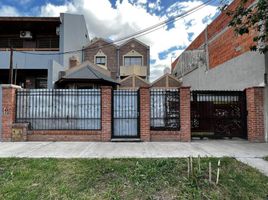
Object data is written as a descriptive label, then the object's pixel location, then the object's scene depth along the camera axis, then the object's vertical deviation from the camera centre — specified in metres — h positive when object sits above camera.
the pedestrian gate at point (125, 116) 6.69 -0.43
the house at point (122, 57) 19.07 +6.12
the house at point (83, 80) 10.64 +1.77
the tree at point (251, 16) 4.66 +2.79
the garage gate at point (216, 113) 6.88 -0.31
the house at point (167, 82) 18.18 +2.83
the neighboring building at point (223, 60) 7.14 +2.74
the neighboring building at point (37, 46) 11.31 +4.91
